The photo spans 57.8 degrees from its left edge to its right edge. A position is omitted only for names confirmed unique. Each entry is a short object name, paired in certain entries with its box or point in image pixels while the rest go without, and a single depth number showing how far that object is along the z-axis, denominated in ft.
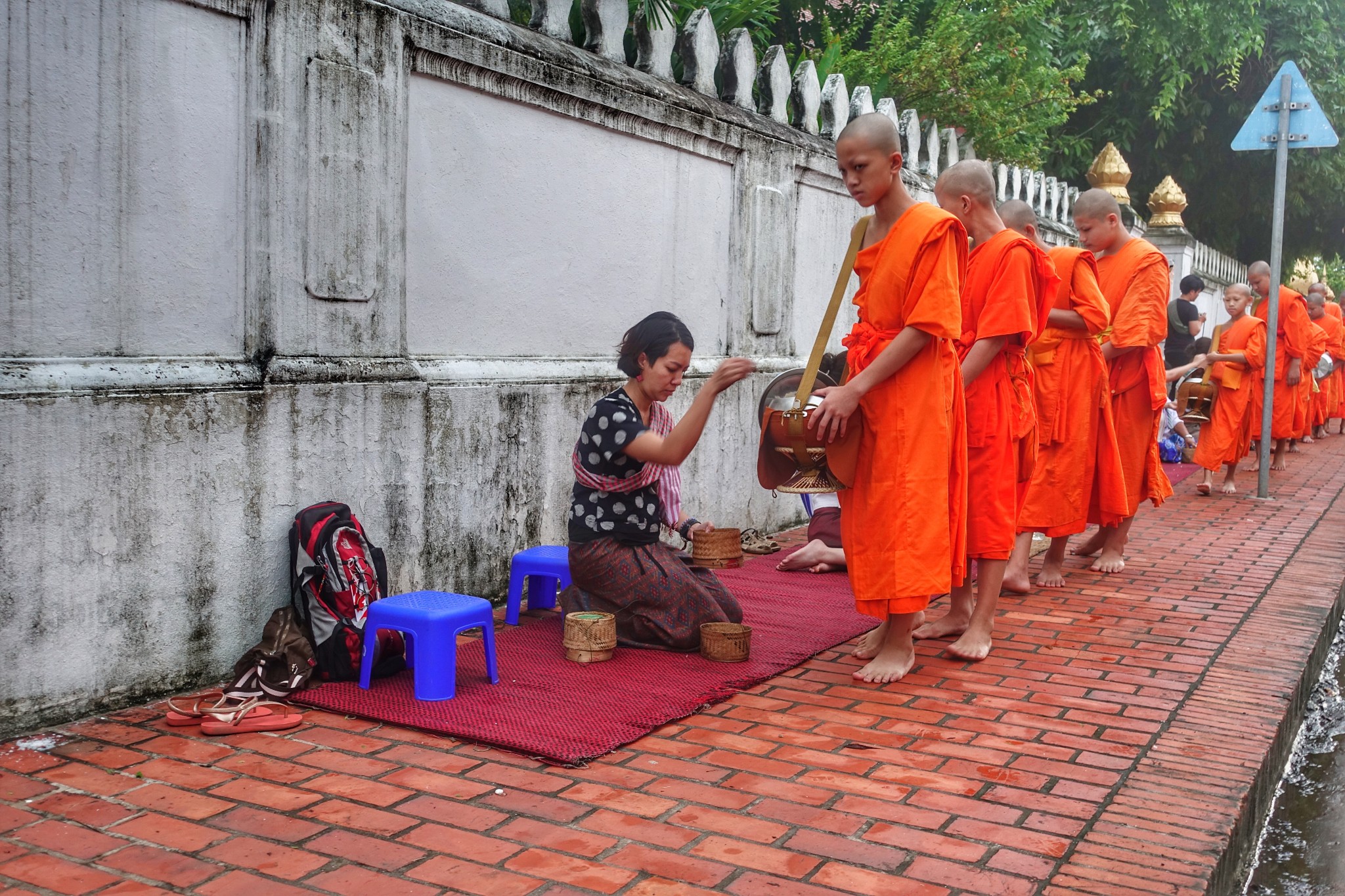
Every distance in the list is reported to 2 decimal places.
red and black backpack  13.80
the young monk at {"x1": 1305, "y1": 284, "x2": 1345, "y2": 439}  51.42
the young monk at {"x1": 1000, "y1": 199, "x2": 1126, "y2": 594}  20.52
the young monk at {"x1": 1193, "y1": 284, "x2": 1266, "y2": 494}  33.50
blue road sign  30.86
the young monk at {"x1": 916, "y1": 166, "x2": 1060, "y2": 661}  15.69
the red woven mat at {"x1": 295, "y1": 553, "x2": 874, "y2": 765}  12.24
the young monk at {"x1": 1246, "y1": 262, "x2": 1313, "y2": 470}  38.65
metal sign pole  31.17
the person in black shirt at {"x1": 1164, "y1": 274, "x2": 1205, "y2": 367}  40.78
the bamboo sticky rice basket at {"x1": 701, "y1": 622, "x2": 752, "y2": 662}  15.07
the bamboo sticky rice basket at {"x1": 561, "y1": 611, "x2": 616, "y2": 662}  14.87
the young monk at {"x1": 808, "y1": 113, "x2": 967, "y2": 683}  13.66
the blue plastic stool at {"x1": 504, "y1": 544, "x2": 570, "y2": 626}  16.88
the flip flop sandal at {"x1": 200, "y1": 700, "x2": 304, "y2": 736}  12.17
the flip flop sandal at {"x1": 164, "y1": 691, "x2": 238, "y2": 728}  12.29
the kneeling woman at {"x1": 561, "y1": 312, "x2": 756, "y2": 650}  14.94
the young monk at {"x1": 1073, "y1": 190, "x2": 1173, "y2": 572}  21.94
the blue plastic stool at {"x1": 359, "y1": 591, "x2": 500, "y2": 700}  13.26
